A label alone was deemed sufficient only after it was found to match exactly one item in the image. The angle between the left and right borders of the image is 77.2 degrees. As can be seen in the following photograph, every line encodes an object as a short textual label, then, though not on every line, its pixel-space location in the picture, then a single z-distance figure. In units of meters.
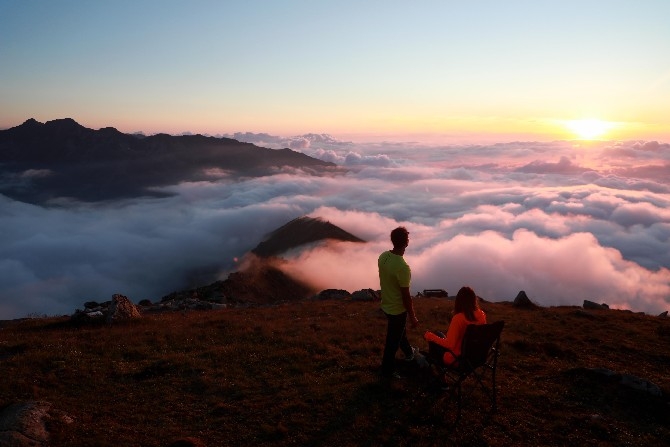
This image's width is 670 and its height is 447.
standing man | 8.80
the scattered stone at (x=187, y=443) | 7.23
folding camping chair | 7.88
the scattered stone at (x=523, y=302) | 26.53
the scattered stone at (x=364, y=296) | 28.41
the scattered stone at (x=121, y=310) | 18.16
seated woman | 8.16
